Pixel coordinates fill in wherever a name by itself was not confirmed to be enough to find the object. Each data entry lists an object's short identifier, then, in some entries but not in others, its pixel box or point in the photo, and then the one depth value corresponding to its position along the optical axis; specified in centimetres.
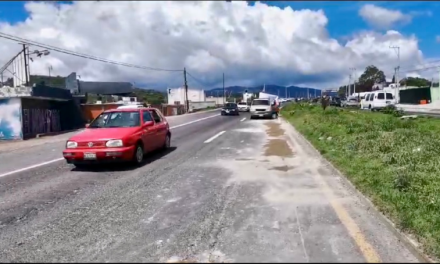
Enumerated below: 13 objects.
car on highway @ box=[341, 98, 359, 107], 5607
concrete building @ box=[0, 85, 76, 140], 2609
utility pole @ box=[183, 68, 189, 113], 6606
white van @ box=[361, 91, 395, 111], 3675
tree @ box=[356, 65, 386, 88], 10894
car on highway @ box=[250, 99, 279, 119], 3734
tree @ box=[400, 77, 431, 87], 10550
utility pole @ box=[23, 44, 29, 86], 3129
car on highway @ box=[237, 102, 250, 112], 5954
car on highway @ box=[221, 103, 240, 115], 4737
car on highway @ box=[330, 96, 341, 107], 5860
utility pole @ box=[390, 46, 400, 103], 6380
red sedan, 1061
